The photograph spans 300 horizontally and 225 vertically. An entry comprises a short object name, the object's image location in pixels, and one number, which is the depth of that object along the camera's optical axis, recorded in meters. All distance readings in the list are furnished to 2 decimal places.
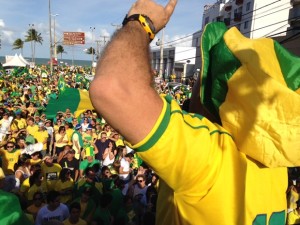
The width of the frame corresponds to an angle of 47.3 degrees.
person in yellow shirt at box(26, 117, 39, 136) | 10.20
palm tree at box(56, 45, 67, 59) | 93.94
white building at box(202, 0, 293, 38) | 40.12
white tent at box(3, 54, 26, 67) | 33.88
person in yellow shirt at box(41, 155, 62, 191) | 6.92
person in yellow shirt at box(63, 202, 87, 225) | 5.45
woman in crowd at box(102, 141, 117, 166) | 8.91
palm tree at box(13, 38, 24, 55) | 78.03
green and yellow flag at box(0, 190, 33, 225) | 1.76
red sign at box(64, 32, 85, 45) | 61.97
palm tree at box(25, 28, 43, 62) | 68.93
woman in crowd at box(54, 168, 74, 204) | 6.75
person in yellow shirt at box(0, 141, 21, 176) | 7.72
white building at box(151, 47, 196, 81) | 50.25
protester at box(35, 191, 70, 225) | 5.52
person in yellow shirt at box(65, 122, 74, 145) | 10.22
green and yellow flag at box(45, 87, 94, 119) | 12.35
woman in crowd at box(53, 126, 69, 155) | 9.70
